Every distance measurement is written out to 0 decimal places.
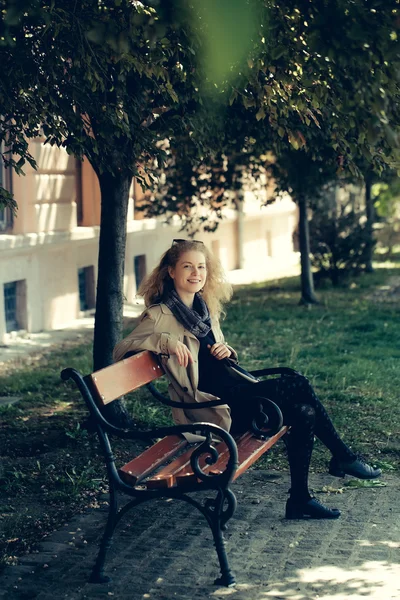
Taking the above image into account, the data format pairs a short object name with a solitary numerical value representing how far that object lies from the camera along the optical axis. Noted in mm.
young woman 5074
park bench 4348
